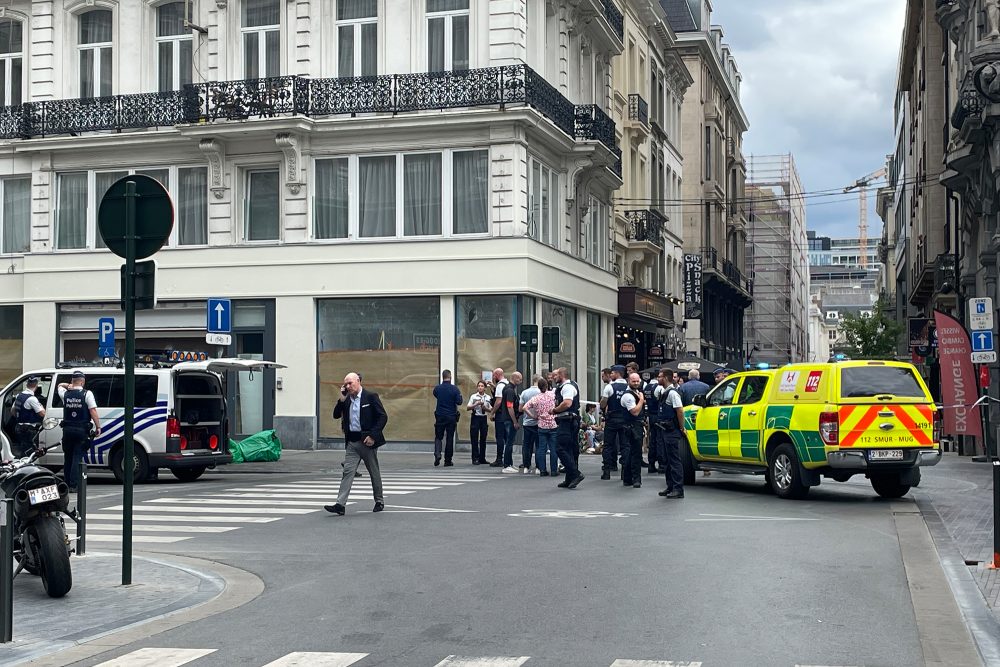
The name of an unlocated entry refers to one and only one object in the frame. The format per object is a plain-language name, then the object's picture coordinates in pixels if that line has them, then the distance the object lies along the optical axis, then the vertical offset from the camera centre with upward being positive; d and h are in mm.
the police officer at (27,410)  19125 -519
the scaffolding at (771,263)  89250 +7423
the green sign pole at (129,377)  10086 -23
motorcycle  9586 -1053
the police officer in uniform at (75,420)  18609 -657
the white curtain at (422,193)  30812 +4245
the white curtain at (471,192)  30469 +4224
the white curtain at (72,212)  33531 +4195
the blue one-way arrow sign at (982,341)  23422 +495
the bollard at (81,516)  11000 -1220
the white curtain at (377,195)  31125 +4241
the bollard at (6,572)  7898 -1196
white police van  20977 -633
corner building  30484 +4786
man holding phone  15898 -703
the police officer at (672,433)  17641 -882
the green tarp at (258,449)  25656 -1498
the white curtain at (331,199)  31469 +4216
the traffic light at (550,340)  28906 +696
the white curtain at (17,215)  34188 +4216
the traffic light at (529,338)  28458 +735
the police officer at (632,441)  19969 -1095
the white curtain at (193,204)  32688 +4281
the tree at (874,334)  83000 +2252
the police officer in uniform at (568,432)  19812 -930
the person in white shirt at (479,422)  26219 -1031
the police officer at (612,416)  20484 -714
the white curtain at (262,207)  32219 +4116
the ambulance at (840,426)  16922 -751
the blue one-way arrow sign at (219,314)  24797 +1132
